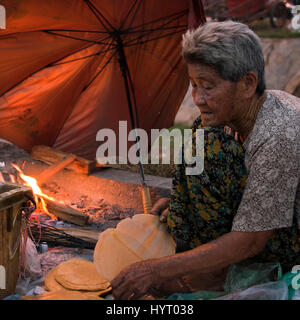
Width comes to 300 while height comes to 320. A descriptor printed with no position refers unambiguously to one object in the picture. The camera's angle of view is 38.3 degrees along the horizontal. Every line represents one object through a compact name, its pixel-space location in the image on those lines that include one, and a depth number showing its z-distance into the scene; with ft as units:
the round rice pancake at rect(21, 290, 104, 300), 7.34
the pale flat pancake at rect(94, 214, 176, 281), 6.98
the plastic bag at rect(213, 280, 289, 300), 6.16
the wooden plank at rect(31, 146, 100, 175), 14.48
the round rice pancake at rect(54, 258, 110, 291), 8.09
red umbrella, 11.44
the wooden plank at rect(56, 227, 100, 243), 10.34
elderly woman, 5.70
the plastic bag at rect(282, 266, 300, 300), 6.24
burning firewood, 11.49
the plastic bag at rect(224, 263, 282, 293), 6.46
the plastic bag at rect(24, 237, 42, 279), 8.65
